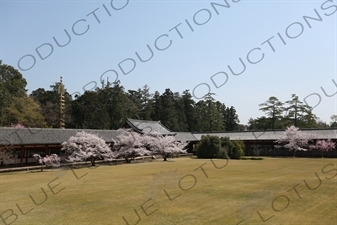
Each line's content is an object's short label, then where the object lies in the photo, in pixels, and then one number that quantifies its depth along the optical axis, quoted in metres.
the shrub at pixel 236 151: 33.78
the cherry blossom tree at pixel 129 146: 28.98
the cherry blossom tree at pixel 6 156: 21.25
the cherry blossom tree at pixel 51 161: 22.68
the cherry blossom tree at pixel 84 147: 25.06
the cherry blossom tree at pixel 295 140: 35.47
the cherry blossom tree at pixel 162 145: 31.31
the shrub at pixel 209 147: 33.06
